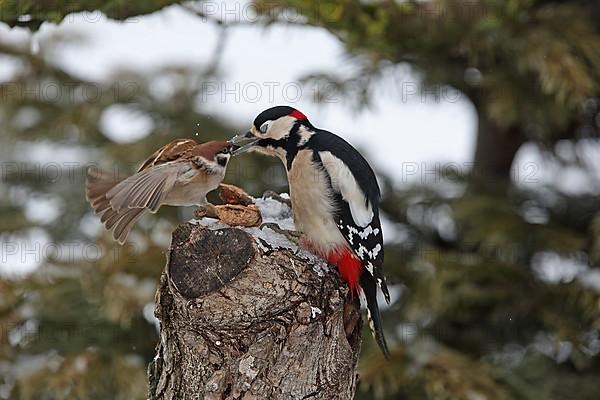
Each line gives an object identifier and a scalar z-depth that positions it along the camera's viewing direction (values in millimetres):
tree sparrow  5838
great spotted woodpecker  5905
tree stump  5790
